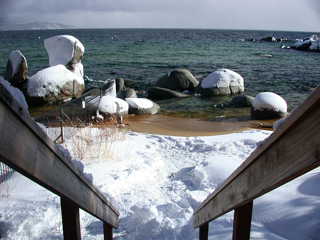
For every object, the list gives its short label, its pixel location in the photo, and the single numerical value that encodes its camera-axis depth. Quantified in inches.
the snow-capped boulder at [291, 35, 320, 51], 1751.5
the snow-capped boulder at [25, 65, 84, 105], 518.9
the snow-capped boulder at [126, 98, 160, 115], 469.4
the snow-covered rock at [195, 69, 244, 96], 615.5
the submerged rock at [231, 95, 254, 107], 529.7
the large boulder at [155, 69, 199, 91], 672.4
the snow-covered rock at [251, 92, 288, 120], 437.1
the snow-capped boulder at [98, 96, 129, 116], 403.5
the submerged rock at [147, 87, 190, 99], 607.2
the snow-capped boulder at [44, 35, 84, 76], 591.5
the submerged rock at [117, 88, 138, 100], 538.6
